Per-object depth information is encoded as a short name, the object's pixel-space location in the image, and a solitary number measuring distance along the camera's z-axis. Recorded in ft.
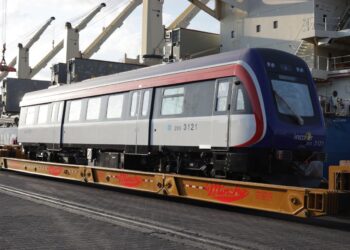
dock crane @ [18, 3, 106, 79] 261.65
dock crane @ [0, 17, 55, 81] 307.58
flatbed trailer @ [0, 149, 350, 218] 30.89
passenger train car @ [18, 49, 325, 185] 37.96
